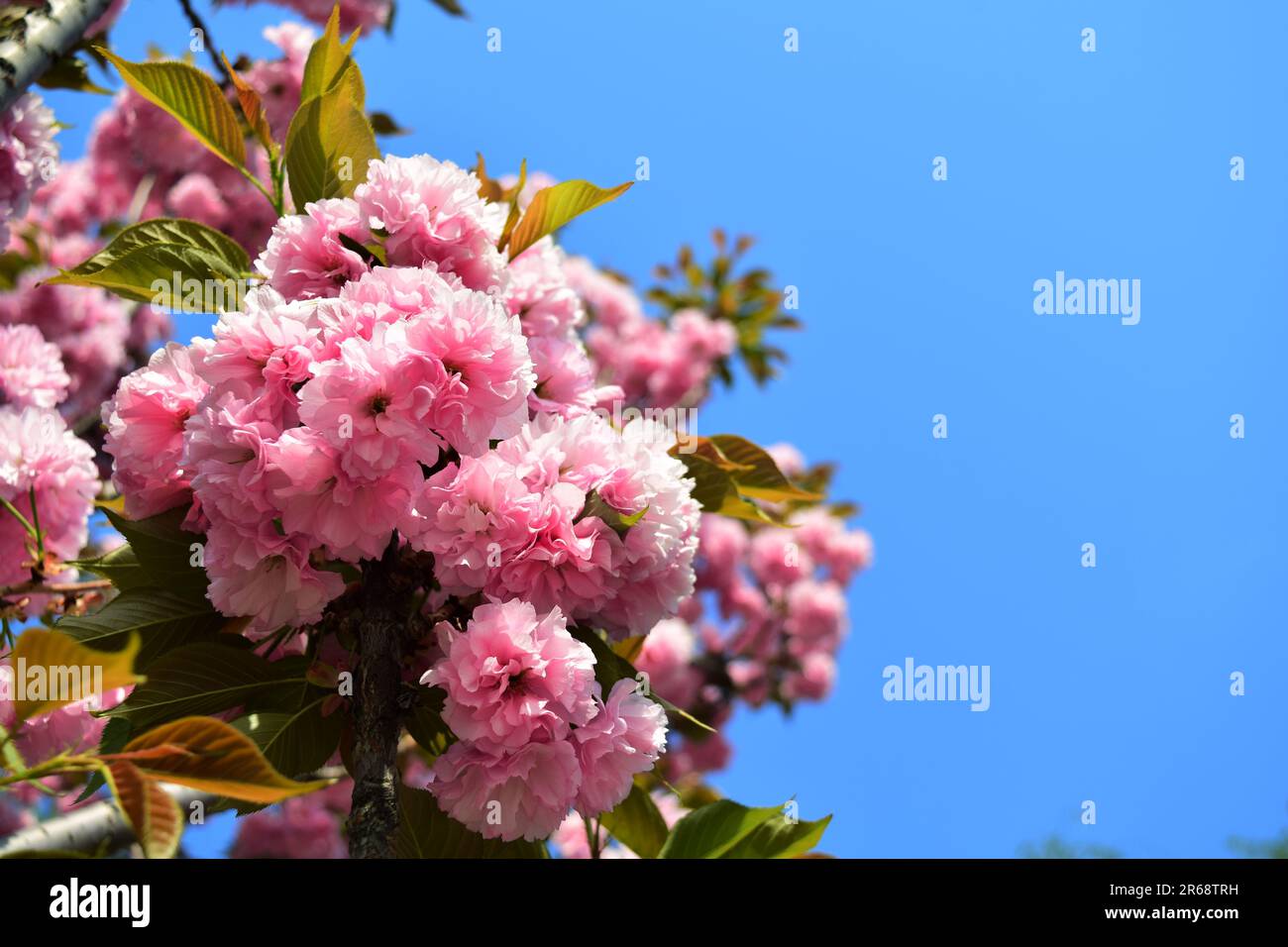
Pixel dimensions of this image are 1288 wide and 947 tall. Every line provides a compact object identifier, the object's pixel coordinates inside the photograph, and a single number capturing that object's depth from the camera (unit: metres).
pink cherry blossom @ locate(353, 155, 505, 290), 0.75
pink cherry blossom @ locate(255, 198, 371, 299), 0.74
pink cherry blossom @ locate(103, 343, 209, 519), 0.72
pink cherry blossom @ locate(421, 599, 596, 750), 0.69
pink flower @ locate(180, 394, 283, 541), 0.69
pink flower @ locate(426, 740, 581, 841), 0.69
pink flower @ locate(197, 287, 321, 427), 0.70
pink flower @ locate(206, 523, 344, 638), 0.70
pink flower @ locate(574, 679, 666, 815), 0.70
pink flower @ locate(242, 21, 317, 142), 1.40
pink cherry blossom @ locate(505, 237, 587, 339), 0.80
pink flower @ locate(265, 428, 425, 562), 0.69
